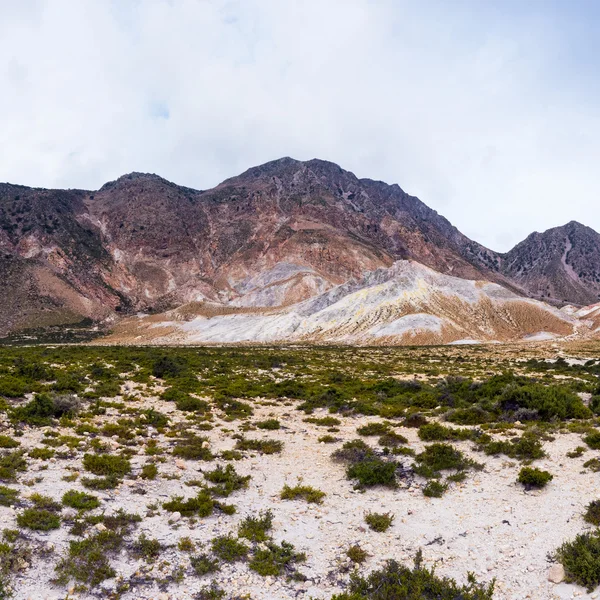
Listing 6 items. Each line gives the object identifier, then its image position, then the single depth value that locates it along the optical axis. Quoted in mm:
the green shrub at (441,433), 14953
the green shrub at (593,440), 13125
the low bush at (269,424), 17172
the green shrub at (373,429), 16031
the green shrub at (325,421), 17906
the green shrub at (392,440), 14515
